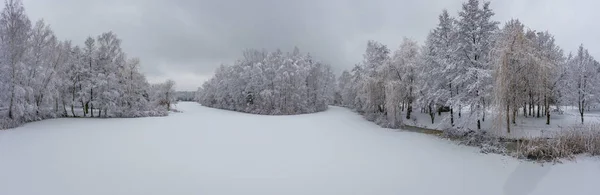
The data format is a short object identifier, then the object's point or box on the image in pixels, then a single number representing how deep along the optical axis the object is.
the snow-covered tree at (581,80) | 24.92
